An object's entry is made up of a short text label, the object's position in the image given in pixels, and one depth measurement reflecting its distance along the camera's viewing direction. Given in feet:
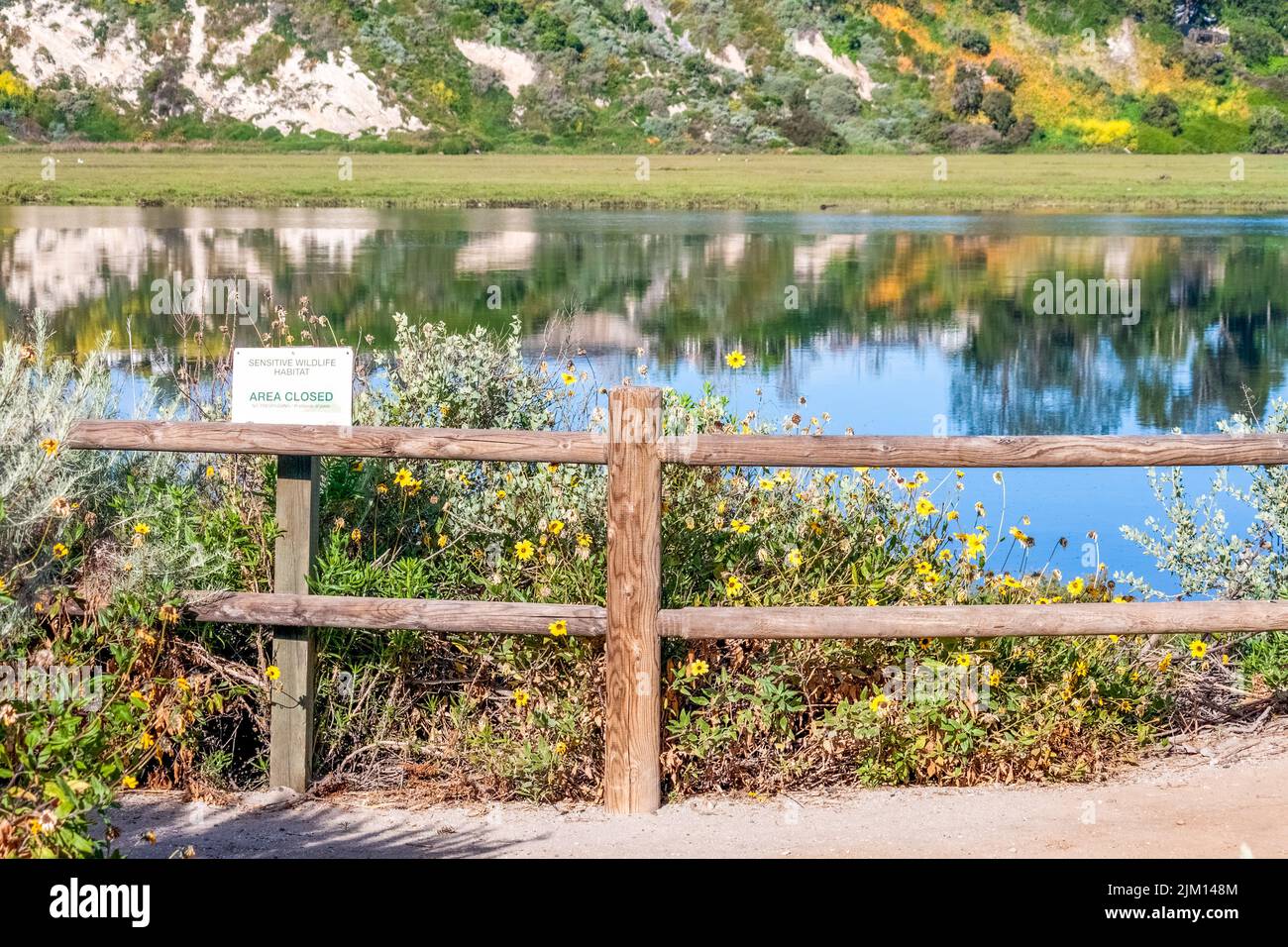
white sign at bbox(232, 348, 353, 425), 21.70
